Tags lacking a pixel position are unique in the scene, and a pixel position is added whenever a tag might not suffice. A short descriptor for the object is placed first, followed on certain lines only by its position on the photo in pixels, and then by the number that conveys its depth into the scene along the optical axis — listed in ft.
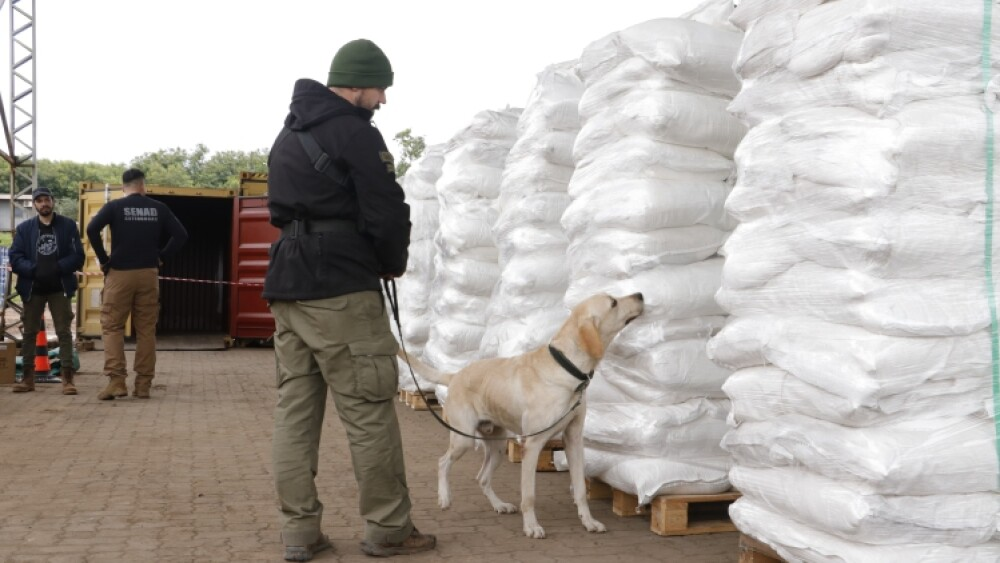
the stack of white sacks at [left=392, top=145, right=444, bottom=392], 27.99
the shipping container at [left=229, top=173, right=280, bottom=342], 48.37
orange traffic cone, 33.22
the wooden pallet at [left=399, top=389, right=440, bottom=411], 27.17
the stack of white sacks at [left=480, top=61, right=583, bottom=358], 18.26
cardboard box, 31.19
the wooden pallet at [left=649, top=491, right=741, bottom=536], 13.93
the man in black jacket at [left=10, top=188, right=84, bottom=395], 29.55
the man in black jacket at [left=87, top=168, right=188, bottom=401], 27.61
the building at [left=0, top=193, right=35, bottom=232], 106.06
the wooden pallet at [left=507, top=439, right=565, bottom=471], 17.65
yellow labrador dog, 14.06
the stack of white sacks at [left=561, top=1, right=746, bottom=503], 14.29
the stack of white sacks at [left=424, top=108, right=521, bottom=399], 22.89
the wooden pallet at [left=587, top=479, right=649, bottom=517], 15.16
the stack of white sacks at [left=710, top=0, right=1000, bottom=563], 9.57
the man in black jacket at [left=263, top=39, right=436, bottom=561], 12.41
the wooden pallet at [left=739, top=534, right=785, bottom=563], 11.48
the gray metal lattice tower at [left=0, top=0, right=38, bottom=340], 48.49
